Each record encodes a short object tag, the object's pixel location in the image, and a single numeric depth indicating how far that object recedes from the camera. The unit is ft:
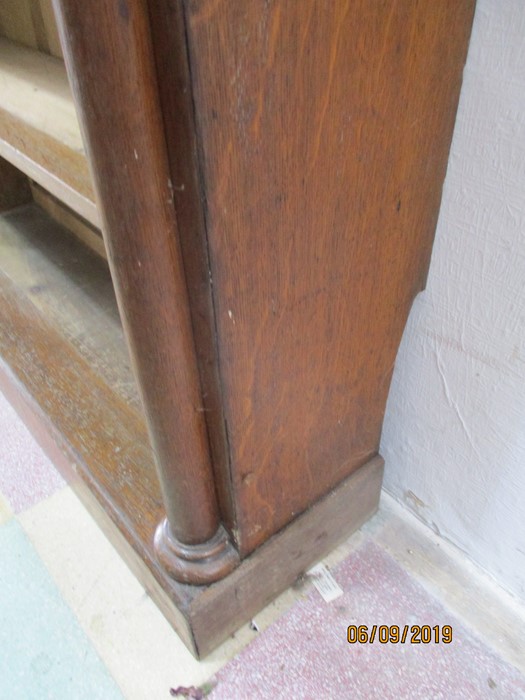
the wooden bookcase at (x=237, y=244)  1.14
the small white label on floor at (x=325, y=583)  2.55
